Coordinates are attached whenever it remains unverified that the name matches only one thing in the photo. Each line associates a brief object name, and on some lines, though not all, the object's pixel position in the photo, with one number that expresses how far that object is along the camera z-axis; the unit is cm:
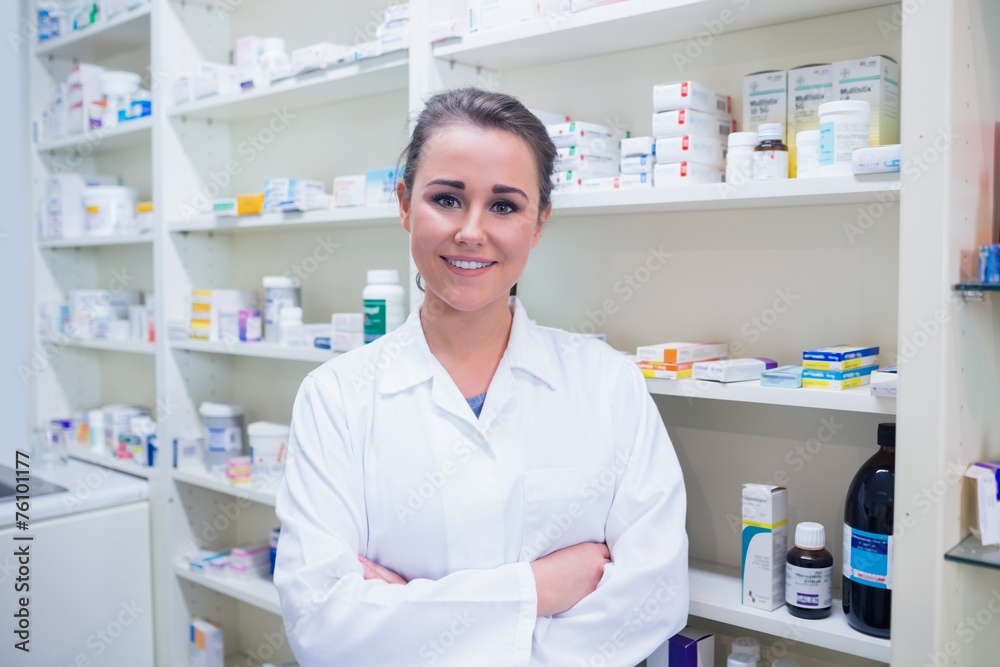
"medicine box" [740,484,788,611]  156
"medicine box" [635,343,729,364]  164
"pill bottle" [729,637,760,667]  159
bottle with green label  205
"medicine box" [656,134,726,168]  161
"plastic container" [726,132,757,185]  154
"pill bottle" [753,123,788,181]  151
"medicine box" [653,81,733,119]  162
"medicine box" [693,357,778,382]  158
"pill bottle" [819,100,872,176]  142
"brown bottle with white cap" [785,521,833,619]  152
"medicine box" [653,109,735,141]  162
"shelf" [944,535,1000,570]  126
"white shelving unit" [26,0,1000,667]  146
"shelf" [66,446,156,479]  281
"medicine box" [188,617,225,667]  268
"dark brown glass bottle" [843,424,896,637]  142
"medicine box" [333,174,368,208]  219
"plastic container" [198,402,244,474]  267
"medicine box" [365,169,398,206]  209
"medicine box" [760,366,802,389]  151
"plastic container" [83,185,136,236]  303
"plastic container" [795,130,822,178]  148
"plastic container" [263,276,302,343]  248
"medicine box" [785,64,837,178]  153
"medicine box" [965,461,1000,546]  130
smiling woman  134
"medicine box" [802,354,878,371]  147
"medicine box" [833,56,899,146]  146
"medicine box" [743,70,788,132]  159
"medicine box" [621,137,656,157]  168
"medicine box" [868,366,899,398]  136
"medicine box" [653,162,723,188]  162
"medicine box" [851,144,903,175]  132
